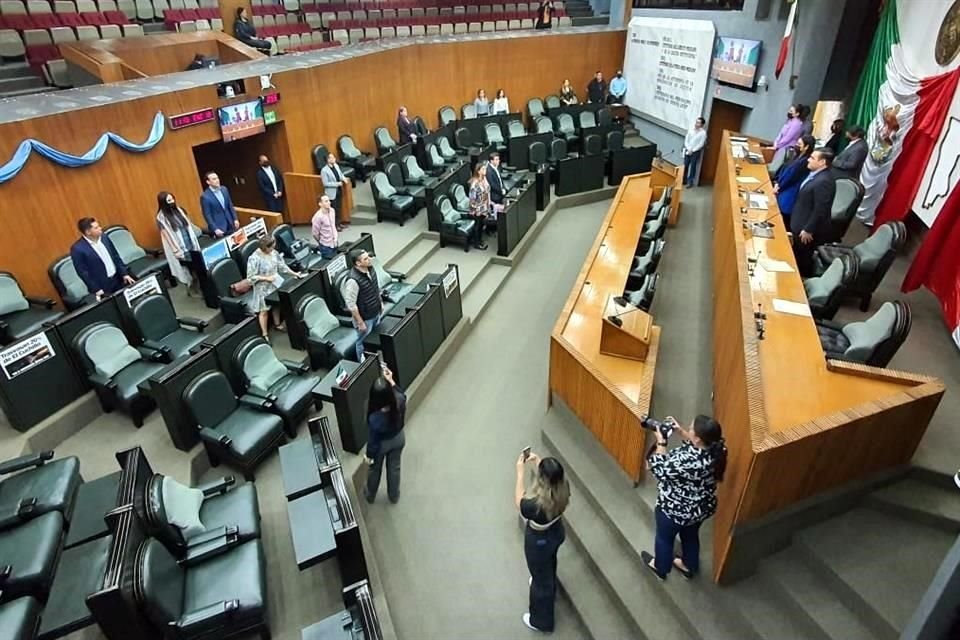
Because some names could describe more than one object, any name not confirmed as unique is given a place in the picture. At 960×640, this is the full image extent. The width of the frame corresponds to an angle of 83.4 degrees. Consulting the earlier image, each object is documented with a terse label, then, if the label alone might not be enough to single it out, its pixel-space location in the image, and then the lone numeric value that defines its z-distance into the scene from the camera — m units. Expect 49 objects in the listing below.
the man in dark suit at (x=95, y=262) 4.99
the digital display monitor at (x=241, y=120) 7.28
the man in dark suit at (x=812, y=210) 4.96
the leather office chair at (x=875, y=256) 4.67
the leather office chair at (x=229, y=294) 5.55
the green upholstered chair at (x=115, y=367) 4.45
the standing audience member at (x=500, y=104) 12.52
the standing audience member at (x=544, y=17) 14.36
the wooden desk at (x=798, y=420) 2.76
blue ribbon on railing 5.05
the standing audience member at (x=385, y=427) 3.77
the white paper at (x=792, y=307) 3.99
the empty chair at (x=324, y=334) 5.15
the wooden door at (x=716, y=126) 10.48
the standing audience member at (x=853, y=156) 5.64
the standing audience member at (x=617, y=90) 14.07
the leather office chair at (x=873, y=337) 3.53
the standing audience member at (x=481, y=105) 12.15
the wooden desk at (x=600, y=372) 3.79
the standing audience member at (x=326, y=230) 6.46
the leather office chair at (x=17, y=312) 4.74
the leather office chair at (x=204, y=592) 2.81
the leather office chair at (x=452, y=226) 7.96
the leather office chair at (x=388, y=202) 8.34
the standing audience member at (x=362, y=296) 4.98
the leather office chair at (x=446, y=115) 11.84
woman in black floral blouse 2.84
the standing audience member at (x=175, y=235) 5.72
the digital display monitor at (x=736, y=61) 9.20
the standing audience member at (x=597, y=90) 13.62
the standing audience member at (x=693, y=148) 9.96
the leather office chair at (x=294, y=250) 6.47
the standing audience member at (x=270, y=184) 7.46
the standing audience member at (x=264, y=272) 5.34
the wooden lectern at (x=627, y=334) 4.20
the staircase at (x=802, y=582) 2.81
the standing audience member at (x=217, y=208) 6.31
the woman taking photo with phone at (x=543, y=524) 2.89
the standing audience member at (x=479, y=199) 7.76
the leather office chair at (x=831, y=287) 4.51
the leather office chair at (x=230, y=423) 4.12
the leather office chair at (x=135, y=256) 5.95
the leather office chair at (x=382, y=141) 10.02
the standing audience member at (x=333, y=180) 7.79
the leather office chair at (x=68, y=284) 5.29
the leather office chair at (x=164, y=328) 4.88
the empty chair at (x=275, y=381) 4.51
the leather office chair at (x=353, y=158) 9.43
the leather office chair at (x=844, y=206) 5.35
